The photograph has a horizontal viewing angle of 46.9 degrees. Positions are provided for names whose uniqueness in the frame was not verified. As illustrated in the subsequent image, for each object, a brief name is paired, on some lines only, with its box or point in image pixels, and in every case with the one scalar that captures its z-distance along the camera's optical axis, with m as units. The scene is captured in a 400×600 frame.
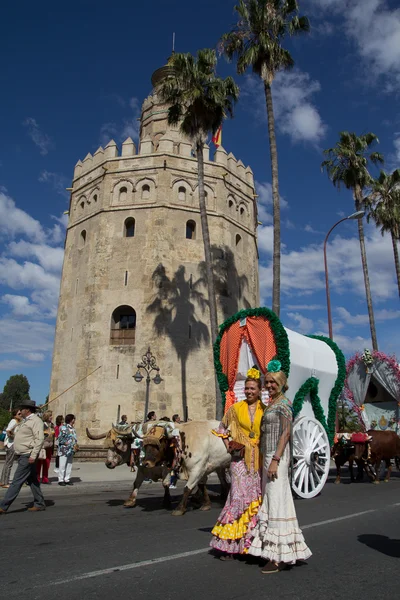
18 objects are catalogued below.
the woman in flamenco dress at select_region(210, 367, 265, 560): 4.77
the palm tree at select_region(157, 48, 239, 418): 20.53
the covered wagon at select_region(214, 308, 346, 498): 9.38
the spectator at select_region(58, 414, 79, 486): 12.05
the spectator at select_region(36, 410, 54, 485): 12.09
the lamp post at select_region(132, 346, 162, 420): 20.45
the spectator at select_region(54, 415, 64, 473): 13.38
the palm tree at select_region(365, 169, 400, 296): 28.81
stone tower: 24.55
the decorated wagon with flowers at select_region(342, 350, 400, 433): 14.95
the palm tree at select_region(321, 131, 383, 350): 26.45
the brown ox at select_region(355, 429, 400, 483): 13.15
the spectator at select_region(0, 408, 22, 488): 10.88
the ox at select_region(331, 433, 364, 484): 13.71
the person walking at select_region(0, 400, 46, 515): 7.68
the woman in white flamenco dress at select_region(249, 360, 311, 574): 4.38
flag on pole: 31.93
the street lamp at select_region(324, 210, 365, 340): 21.75
